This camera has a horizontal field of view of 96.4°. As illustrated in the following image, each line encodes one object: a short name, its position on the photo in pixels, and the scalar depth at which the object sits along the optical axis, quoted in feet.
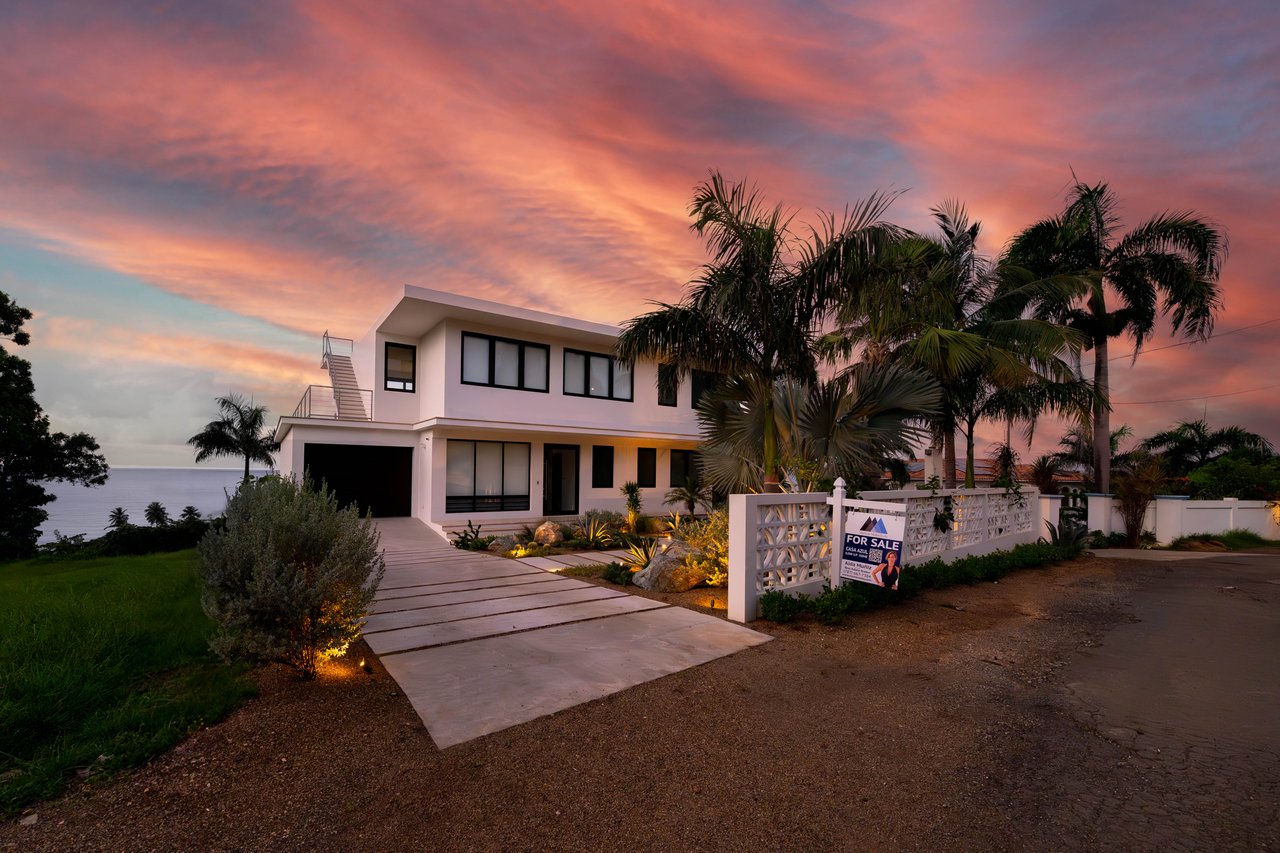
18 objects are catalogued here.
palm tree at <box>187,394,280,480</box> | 77.25
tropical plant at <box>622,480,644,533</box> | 50.47
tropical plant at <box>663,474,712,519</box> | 48.72
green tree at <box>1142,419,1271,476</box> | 73.00
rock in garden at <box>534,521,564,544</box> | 41.25
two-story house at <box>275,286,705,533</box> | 46.73
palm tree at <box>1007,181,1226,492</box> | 47.62
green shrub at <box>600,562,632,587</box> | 26.89
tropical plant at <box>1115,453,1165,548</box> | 47.55
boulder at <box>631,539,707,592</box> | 25.03
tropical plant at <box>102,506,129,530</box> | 54.77
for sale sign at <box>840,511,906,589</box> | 19.44
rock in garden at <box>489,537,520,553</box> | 38.45
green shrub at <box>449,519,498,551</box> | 39.48
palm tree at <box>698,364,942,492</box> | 26.66
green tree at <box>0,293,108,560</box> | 52.90
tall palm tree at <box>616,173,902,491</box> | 24.26
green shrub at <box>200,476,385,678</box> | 12.73
